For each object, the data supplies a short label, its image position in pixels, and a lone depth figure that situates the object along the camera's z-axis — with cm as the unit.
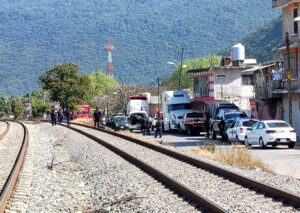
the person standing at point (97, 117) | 6781
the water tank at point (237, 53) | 8312
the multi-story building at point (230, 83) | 7981
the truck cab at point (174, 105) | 6109
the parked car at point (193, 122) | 5341
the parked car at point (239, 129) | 3862
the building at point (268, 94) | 5312
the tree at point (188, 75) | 13950
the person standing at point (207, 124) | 4752
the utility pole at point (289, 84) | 4112
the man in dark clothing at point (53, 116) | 7301
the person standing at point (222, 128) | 4300
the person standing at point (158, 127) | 4802
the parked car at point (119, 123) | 6300
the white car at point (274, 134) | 3391
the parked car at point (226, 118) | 4519
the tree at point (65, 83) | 11994
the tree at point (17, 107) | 18358
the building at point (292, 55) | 4881
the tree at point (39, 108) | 15120
